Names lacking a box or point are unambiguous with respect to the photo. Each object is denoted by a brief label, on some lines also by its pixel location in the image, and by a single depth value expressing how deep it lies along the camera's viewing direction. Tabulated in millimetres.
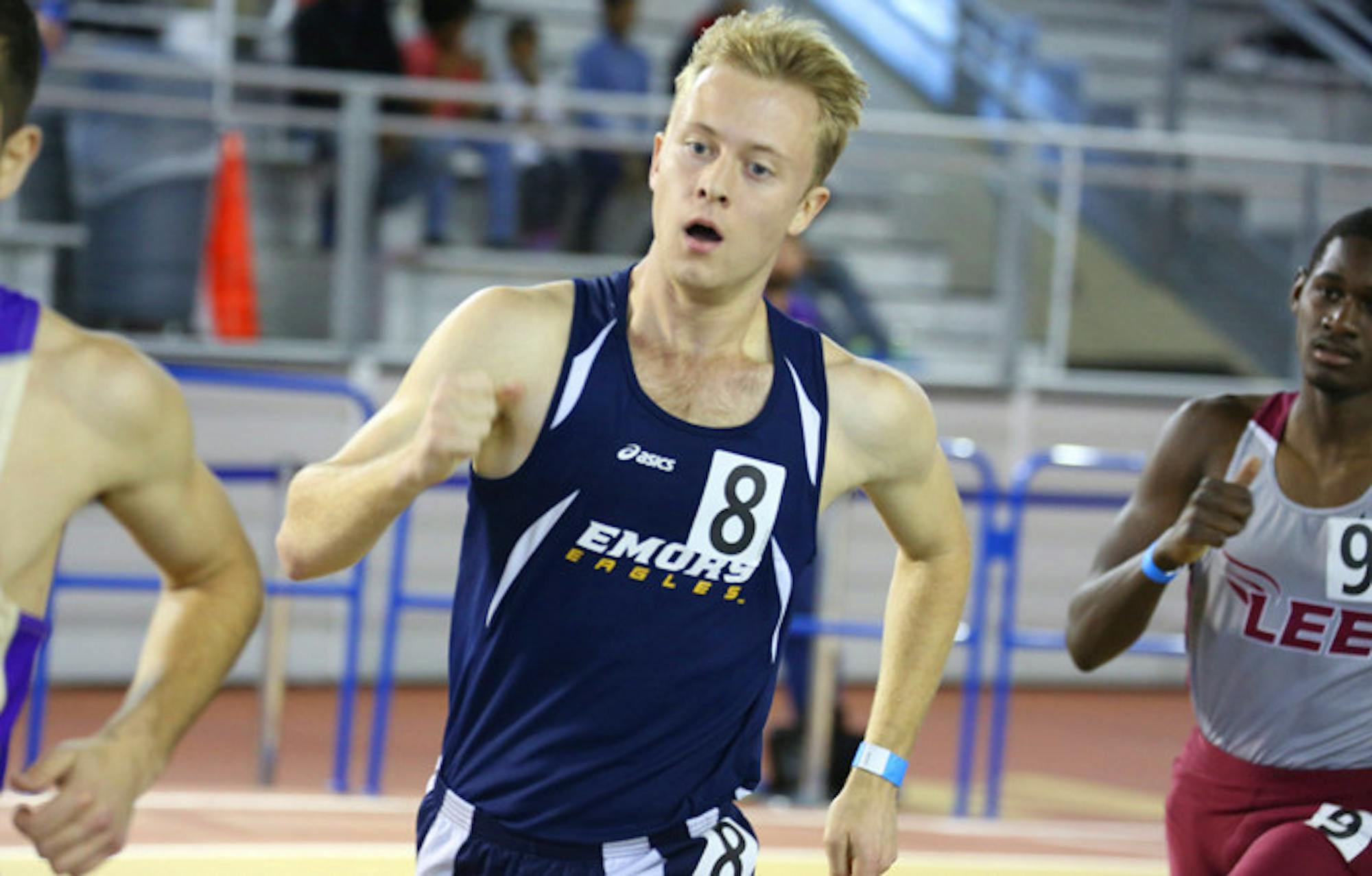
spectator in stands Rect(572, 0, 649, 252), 22234
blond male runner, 6543
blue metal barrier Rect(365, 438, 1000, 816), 15266
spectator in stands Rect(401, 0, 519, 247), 19422
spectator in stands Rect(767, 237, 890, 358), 19687
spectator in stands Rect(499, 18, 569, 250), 19781
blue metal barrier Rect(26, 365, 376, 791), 14242
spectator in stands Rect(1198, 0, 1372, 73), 30083
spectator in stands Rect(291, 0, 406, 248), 20298
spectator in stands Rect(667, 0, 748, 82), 21594
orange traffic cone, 18734
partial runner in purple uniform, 5027
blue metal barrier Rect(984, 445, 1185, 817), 15773
